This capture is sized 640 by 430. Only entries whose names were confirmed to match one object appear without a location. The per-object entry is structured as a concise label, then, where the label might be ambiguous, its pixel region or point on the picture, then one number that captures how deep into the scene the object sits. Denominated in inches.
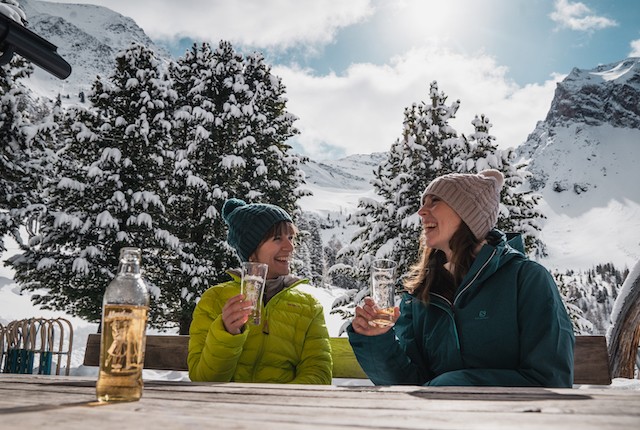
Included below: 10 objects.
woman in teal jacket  87.7
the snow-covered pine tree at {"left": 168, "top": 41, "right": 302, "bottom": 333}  530.6
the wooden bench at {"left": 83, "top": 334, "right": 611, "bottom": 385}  107.6
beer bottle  51.7
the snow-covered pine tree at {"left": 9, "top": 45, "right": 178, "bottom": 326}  491.2
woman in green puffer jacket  107.1
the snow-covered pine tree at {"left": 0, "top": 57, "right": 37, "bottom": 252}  543.5
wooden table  36.2
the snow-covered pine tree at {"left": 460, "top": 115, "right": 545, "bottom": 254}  446.0
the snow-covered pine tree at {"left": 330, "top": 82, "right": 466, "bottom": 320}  453.1
